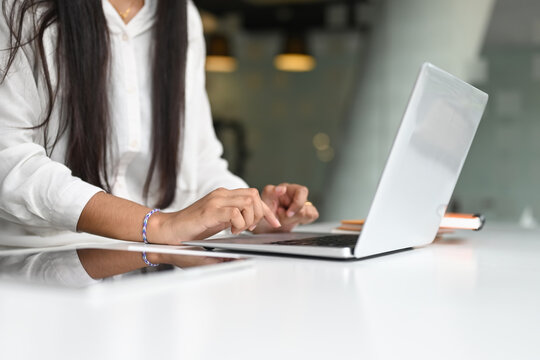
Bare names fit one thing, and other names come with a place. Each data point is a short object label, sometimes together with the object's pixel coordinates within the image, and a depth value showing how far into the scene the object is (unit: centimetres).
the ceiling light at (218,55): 479
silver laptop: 74
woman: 98
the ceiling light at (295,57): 454
